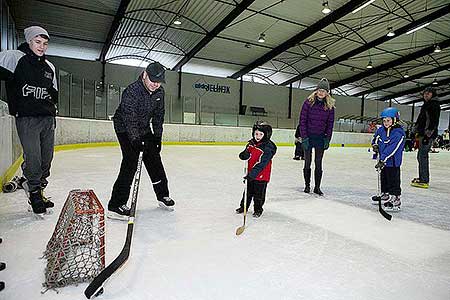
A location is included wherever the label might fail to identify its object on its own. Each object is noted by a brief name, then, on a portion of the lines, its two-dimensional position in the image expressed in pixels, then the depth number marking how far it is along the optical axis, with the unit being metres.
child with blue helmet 3.02
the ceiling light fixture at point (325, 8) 11.37
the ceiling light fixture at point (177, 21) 12.51
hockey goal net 1.39
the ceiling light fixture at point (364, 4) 11.39
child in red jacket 2.53
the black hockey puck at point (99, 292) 1.32
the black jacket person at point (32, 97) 2.14
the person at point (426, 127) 4.20
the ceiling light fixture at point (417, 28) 13.44
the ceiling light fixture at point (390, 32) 13.97
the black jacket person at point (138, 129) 2.23
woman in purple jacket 3.62
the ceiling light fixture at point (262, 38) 14.40
